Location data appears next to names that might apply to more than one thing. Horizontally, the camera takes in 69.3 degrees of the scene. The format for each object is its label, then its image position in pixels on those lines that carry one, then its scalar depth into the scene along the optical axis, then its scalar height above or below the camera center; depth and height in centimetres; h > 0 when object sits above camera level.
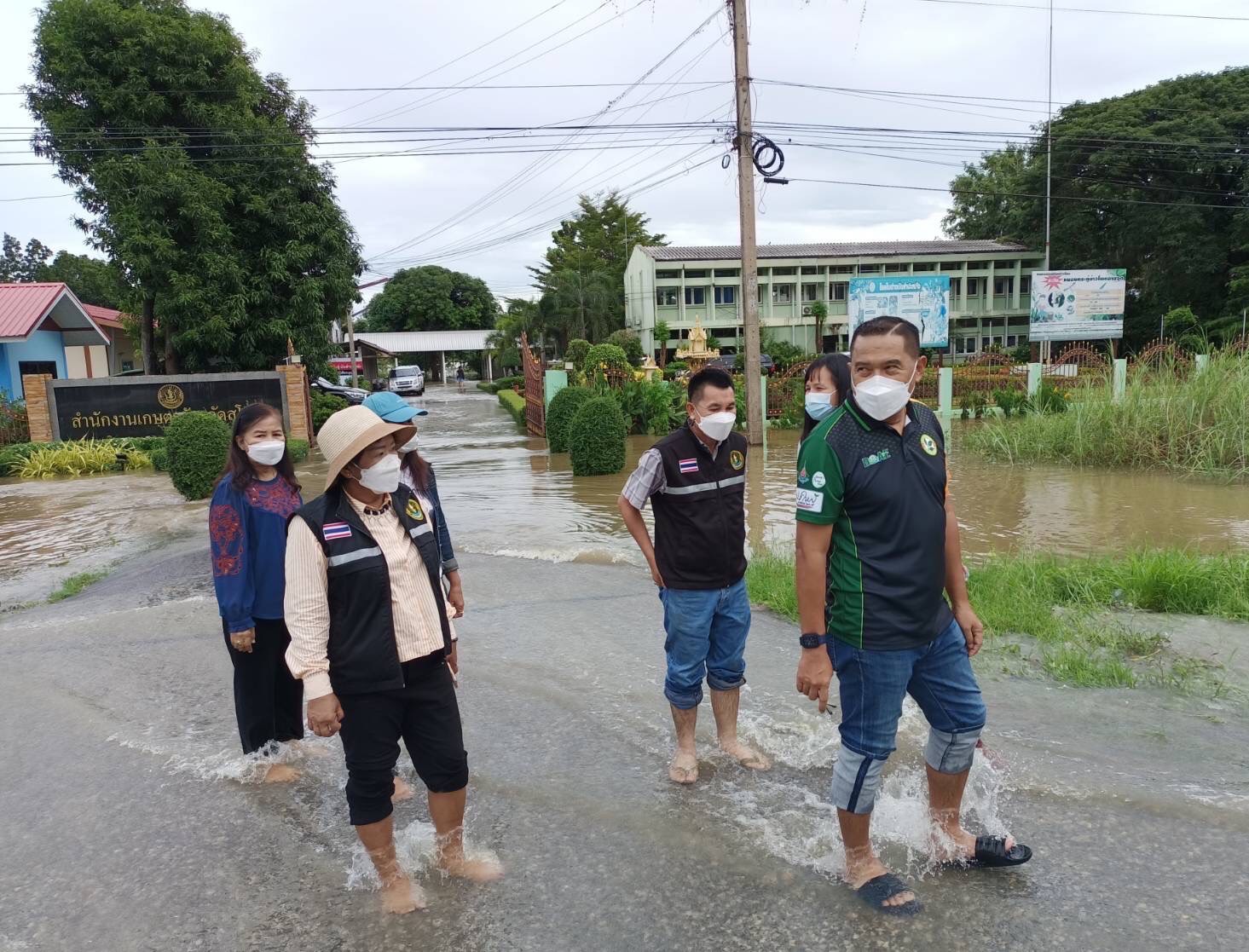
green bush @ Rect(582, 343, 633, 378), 1956 +28
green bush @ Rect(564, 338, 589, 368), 2808 +71
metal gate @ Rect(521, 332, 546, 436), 2073 -47
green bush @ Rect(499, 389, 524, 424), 2530 -89
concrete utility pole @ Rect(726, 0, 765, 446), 1630 +264
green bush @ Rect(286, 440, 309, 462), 1770 -135
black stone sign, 1853 -36
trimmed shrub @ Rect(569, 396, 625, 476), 1366 -98
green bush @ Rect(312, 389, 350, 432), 2369 -67
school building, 4909 +455
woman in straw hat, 276 -77
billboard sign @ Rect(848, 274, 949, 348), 2323 +171
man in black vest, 366 -70
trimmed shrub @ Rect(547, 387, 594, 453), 1680 -72
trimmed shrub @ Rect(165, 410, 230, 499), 1201 -88
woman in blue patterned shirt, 375 -77
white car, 4388 -12
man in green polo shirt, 266 -62
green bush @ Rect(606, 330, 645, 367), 4214 +140
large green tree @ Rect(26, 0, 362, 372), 2153 +506
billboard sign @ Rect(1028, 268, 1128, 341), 3044 +188
